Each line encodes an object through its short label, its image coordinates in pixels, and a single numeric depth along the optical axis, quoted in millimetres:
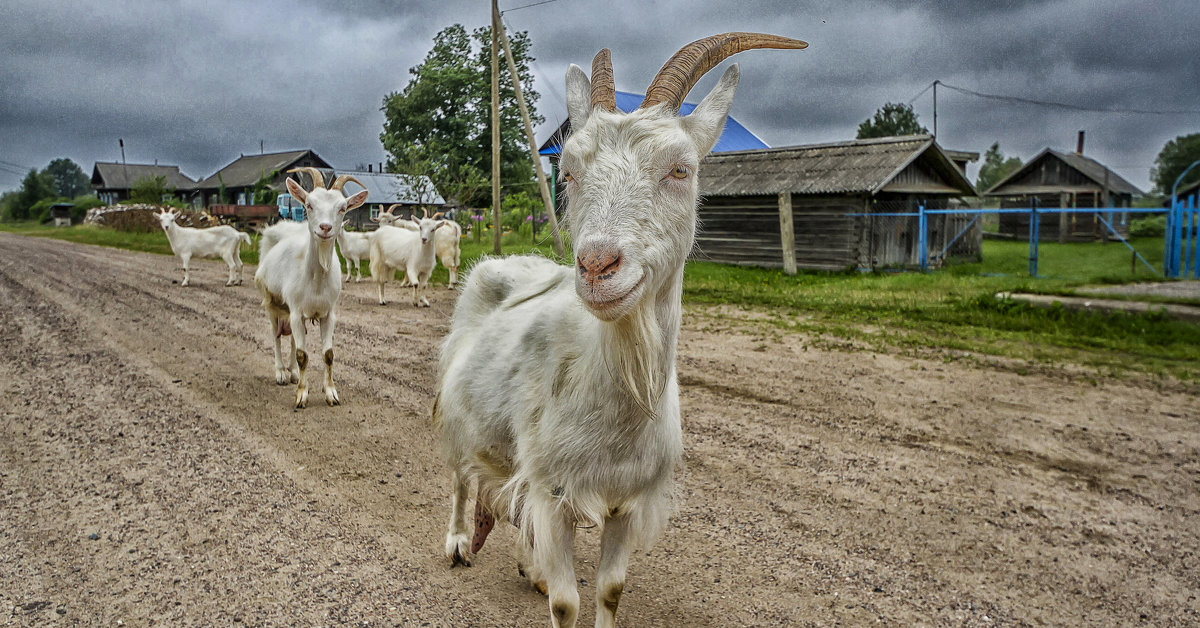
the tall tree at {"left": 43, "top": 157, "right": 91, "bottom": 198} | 148000
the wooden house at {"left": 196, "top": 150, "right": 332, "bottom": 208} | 60459
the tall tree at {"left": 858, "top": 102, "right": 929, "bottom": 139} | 54406
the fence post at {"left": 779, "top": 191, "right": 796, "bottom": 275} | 18688
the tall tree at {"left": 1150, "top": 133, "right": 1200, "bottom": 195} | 50125
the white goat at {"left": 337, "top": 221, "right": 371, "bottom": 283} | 17984
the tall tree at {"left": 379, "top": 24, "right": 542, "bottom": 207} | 43938
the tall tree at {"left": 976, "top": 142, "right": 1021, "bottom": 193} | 104500
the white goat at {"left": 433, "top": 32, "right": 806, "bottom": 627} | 2379
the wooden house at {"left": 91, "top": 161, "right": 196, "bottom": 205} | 85188
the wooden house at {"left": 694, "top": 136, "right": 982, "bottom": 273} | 19109
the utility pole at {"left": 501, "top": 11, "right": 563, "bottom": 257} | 16312
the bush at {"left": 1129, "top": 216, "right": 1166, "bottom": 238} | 35188
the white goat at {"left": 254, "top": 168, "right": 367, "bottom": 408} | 7281
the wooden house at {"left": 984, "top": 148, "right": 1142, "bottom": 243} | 33594
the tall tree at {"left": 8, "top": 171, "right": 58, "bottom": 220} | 79375
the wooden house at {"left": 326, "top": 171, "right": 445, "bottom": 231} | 33344
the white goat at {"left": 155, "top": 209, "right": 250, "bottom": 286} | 18062
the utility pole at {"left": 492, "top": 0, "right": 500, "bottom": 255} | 18062
